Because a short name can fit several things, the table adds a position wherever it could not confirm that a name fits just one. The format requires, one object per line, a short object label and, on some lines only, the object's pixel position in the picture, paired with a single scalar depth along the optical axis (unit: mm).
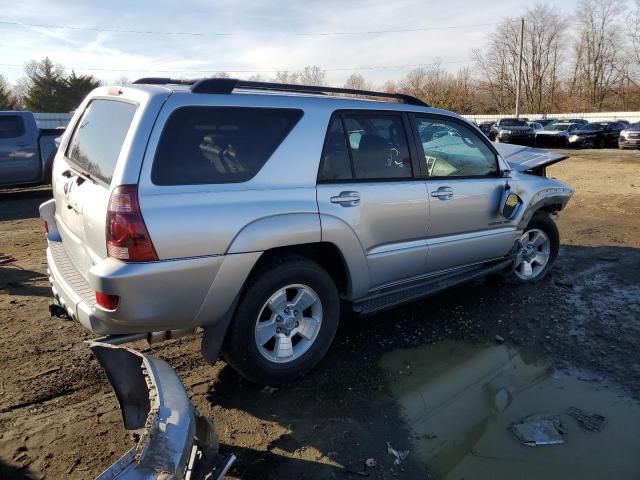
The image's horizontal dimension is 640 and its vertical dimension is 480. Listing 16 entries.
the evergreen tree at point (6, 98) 47525
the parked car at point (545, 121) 35700
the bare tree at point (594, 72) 59781
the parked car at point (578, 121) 31603
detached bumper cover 1944
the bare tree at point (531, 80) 67000
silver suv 2824
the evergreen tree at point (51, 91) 48781
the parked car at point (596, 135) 28953
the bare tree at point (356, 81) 54688
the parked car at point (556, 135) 30000
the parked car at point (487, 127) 30984
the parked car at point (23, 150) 11438
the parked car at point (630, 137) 26844
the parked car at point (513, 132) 29453
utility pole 49281
